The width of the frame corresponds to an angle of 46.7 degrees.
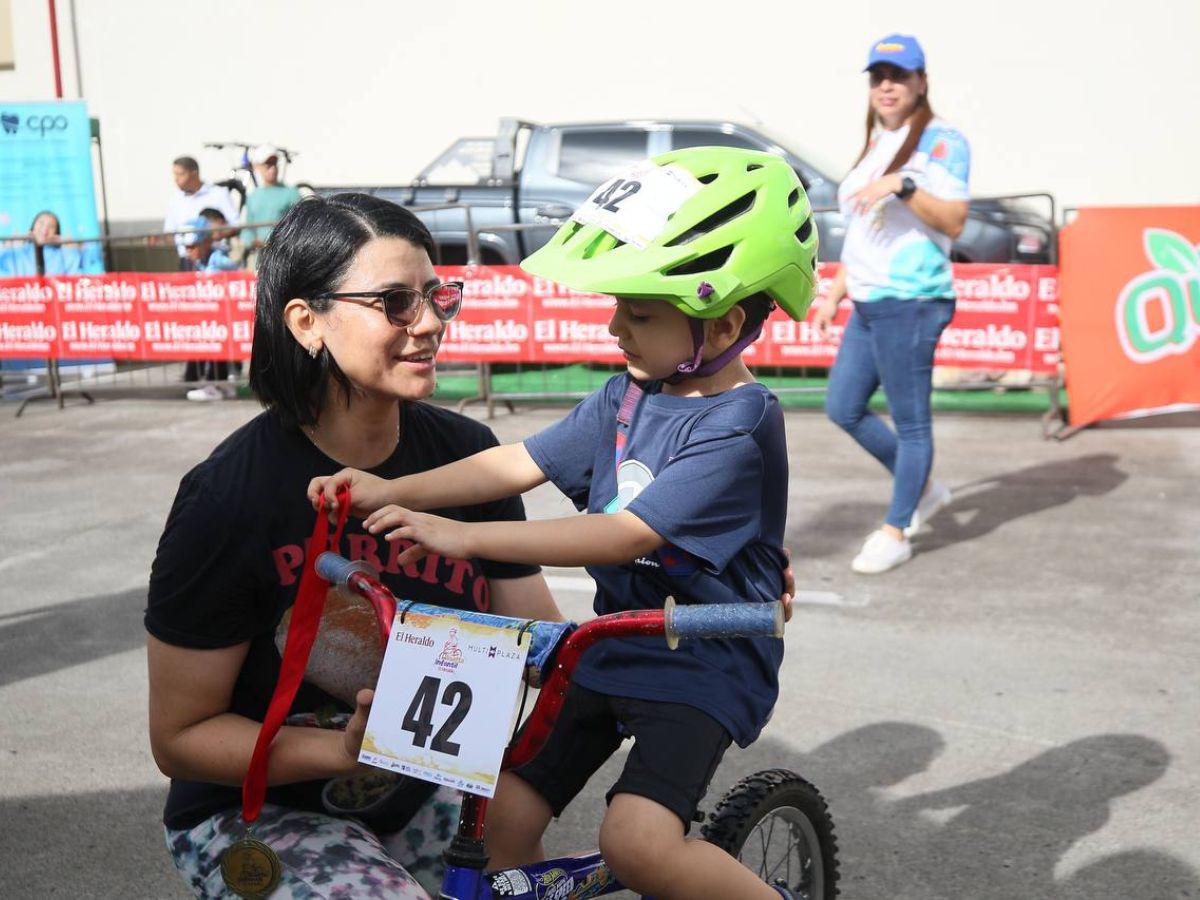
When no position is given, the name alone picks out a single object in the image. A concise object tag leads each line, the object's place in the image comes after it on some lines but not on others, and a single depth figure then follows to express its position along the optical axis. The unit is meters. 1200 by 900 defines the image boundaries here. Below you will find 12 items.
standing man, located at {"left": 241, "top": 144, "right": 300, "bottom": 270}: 12.66
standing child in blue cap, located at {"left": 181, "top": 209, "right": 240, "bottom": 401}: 11.70
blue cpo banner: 12.88
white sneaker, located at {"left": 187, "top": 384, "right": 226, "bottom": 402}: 11.62
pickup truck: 12.11
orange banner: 8.95
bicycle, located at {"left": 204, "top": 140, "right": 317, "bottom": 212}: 13.98
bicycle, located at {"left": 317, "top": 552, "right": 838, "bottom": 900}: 1.79
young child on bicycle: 2.29
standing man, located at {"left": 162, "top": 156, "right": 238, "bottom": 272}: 13.10
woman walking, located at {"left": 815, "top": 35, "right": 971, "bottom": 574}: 5.79
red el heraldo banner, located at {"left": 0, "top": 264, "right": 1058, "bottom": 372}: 9.27
